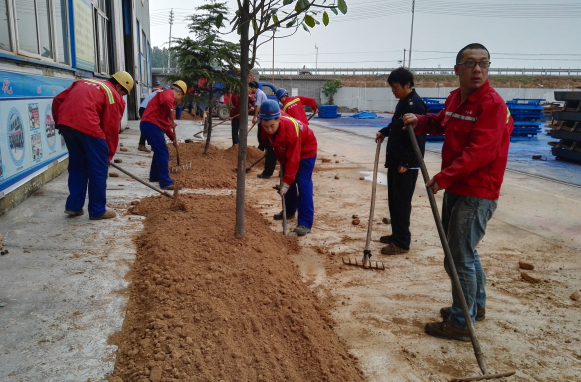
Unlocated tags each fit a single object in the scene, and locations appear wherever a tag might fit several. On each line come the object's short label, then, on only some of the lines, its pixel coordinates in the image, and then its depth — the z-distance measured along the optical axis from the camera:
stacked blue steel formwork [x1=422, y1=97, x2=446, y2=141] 16.23
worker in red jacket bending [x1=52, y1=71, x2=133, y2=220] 4.81
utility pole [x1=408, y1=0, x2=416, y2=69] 44.12
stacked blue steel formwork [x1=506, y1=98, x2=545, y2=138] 17.16
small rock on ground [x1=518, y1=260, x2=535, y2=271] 4.23
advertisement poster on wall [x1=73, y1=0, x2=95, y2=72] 8.35
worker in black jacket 4.34
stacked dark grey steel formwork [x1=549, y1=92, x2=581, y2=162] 11.13
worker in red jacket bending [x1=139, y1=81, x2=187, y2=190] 6.99
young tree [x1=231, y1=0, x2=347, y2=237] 2.99
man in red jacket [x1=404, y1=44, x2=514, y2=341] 2.71
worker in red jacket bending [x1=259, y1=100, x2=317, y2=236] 4.60
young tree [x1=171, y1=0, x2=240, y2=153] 9.04
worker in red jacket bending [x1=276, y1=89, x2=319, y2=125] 7.80
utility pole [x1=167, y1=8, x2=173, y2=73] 73.10
